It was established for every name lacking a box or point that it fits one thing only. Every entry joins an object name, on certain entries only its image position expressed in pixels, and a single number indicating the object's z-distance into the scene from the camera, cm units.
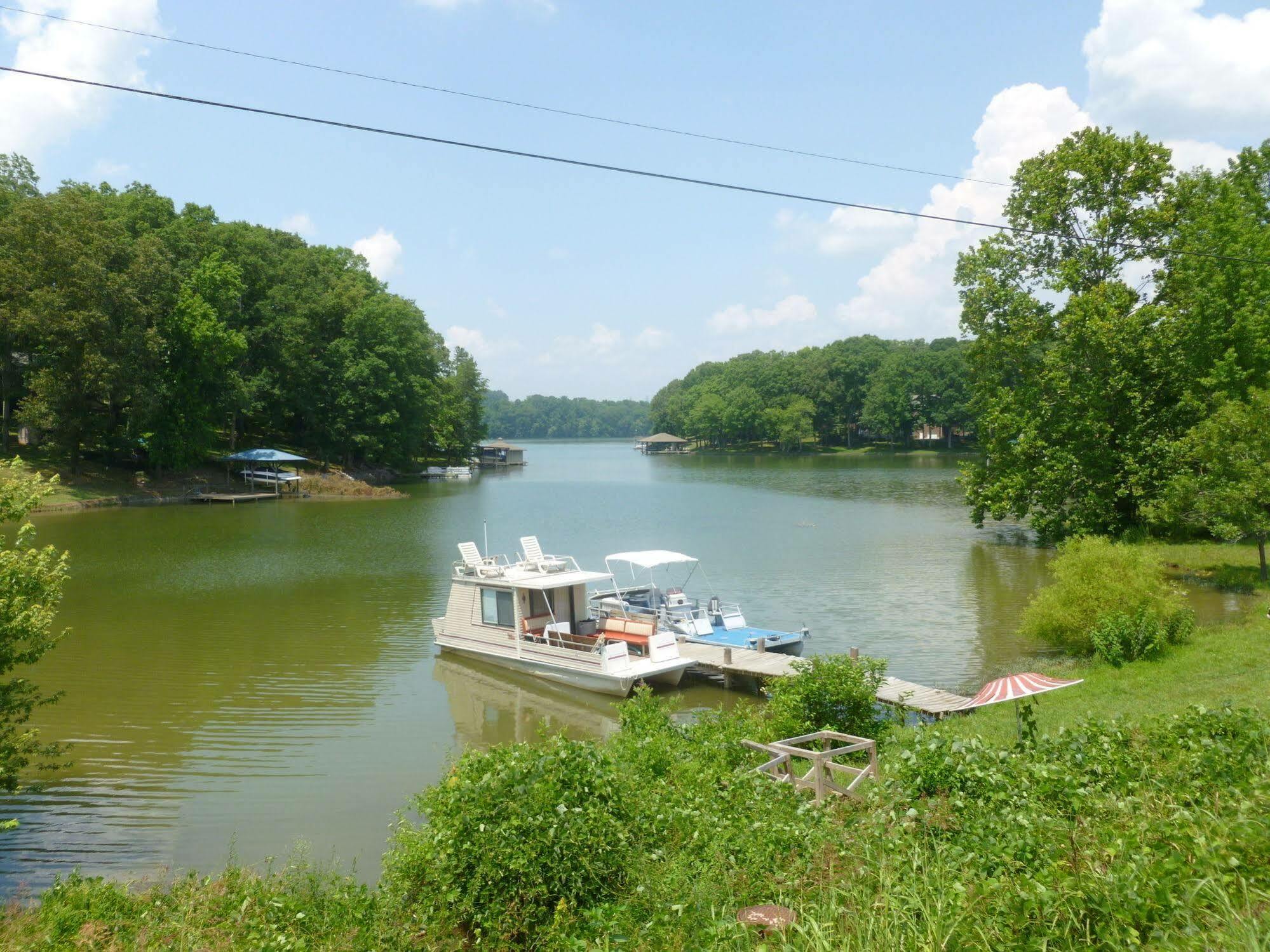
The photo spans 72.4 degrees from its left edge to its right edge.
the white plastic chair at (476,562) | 2155
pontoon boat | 2081
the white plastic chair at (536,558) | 2184
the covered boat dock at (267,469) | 6038
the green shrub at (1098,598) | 1667
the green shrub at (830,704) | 1174
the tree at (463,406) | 9362
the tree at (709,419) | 14925
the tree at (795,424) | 12988
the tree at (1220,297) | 2719
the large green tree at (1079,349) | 2948
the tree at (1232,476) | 2228
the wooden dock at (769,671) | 1541
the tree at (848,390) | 13438
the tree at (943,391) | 12100
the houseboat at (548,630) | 1855
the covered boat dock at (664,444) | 16650
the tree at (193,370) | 5659
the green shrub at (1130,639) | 1571
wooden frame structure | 848
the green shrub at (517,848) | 688
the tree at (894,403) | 12344
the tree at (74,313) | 4862
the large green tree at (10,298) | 4822
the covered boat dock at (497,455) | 11312
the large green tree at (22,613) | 1008
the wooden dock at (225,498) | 5566
